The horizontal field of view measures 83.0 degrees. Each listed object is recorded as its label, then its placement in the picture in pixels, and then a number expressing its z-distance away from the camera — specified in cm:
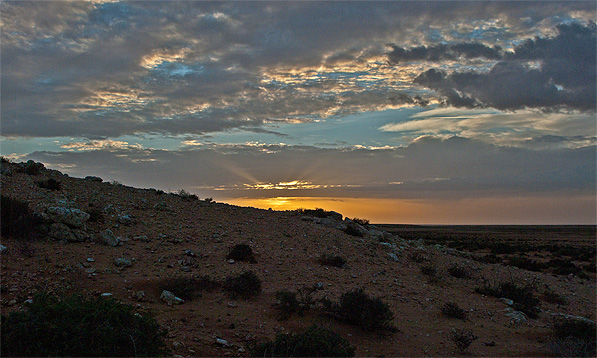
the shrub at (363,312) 789
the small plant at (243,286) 883
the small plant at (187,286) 827
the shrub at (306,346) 546
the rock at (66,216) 1016
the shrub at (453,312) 945
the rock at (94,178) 2126
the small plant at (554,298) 1309
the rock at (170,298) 782
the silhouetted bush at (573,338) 699
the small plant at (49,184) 1407
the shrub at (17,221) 898
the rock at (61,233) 978
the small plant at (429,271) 1345
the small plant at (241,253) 1131
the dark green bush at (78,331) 431
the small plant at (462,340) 732
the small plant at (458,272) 1404
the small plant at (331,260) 1260
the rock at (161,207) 1555
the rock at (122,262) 922
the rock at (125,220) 1245
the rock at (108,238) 1048
